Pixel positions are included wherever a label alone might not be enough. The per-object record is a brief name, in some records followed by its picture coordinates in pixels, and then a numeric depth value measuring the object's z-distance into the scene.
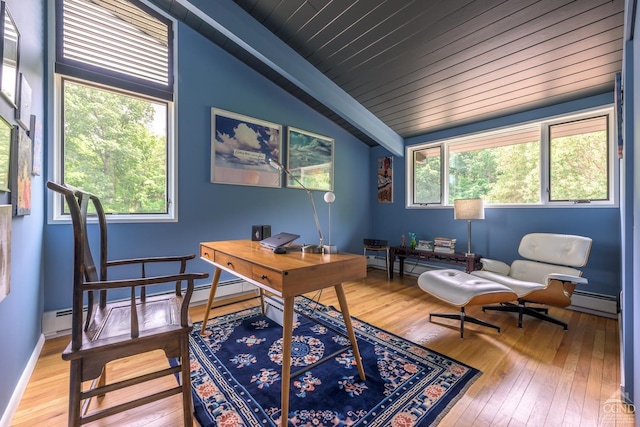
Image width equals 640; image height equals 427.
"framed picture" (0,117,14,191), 1.19
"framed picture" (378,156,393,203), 4.53
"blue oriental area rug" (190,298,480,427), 1.34
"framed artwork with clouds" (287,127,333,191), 3.70
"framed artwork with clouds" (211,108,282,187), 3.02
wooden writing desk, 1.25
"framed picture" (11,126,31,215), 1.37
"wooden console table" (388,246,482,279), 3.17
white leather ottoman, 2.12
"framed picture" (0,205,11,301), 1.12
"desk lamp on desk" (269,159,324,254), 1.71
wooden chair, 1.01
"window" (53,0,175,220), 2.29
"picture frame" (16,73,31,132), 1.45
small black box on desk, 2.31
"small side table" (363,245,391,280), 3.97
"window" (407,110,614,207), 2.74
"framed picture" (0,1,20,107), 1.19
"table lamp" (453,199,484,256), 3.11
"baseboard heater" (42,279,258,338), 2.14
